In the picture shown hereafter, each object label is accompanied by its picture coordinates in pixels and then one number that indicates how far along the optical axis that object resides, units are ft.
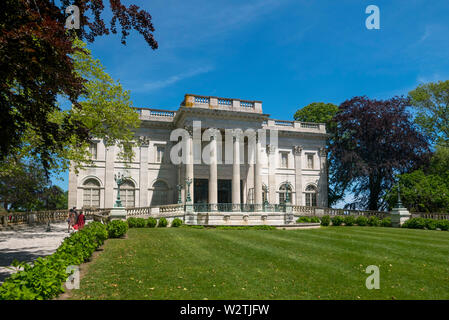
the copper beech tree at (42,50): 23.38
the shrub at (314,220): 93.30
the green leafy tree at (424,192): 98.84
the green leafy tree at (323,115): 143.64
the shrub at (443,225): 78.28
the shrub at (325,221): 93.40
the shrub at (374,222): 92.84
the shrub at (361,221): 94.02
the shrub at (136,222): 73.15
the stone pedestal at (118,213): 72.08
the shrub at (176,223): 79.30
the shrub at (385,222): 90.66
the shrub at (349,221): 94.64
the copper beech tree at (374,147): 119.75
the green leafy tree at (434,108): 122.72
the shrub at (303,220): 94.53
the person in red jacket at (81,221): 61.49
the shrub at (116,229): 53.26
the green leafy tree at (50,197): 138.92
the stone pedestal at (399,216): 87.80
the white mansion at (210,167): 105.19
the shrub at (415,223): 81.15
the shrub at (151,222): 76.59
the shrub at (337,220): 94.27
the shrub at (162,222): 78.33
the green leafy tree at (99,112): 70.13
